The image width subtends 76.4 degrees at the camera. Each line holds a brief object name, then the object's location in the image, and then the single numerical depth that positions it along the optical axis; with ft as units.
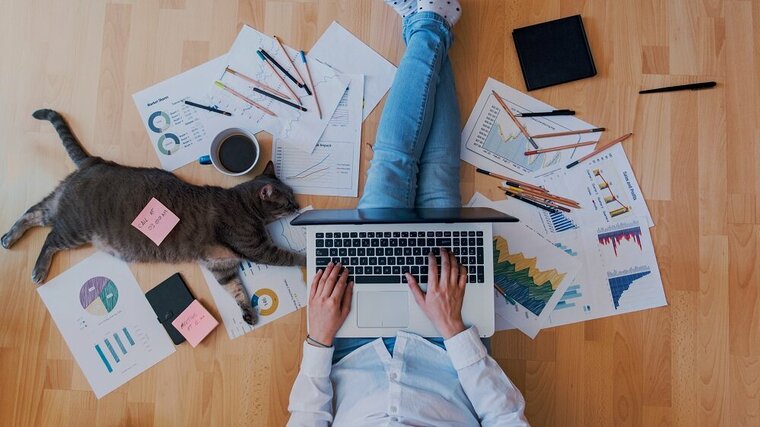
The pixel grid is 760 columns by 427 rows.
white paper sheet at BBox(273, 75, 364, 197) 4.22
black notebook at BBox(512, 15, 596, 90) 4.23
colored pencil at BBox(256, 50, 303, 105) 4.27
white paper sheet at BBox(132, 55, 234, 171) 4.27
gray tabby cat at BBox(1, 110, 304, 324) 4.03
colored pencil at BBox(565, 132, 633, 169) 4.19
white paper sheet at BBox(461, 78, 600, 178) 4.21
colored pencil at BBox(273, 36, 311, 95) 4.28
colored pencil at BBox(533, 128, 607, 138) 4.21
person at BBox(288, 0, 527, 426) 3.13
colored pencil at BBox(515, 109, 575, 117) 4.20
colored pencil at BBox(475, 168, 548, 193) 4.18
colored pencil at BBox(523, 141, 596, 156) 4.20
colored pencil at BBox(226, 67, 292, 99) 4.29
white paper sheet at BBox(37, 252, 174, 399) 4.15
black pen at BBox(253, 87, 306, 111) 4.27
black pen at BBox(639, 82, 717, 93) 4.18
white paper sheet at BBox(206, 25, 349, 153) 4.26
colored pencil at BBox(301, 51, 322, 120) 4.28
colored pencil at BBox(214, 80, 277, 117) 4.28
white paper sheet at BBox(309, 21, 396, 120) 4.28
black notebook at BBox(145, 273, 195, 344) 4.15
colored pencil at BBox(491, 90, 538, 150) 4.23
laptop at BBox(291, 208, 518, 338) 3.37
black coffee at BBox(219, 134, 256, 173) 4.14
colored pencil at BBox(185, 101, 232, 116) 4.28
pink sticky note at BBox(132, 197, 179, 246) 4.04
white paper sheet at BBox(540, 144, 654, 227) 4.14
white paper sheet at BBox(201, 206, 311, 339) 4.17
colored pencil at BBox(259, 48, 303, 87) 4.28
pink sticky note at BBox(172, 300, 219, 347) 4.11
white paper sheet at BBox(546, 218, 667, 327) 4.08
